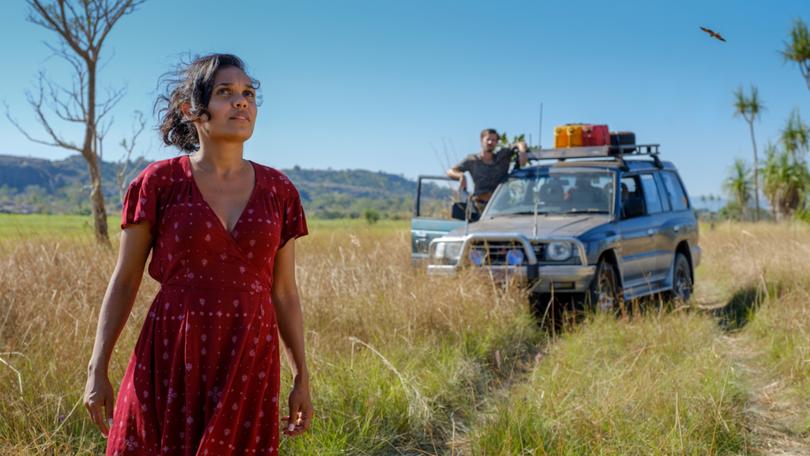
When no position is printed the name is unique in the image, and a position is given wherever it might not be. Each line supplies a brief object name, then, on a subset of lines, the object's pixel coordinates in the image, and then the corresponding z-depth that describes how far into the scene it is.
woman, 2.66
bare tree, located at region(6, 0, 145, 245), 14.75
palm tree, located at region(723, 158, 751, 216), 38.59
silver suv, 8.75
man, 10.49
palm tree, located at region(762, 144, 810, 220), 33.59
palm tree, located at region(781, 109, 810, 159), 33.28
